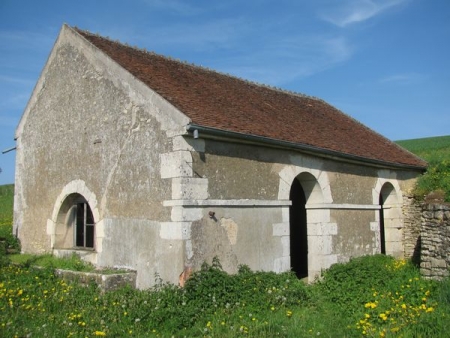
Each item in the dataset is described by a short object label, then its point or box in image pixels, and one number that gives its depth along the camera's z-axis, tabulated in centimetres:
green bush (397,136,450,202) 1058
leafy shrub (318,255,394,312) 772
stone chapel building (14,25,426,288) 755
